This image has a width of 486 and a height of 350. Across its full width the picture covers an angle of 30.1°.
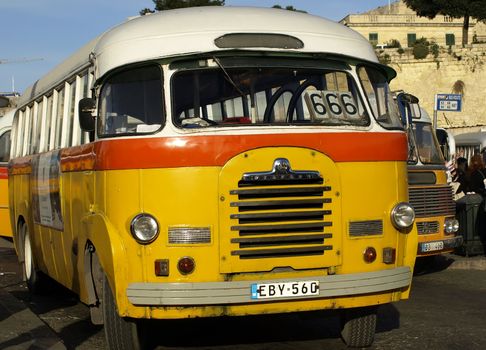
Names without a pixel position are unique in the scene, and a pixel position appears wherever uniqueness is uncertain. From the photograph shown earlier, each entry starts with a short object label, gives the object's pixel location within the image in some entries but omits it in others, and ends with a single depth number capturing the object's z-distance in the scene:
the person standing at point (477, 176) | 16.69
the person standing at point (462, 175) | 17.61
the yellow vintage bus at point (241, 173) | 6.55
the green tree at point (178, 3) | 71.25
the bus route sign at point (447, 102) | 18.17
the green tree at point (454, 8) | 69.88
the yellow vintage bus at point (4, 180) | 18.05
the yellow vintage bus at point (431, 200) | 12.33
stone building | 86.06
